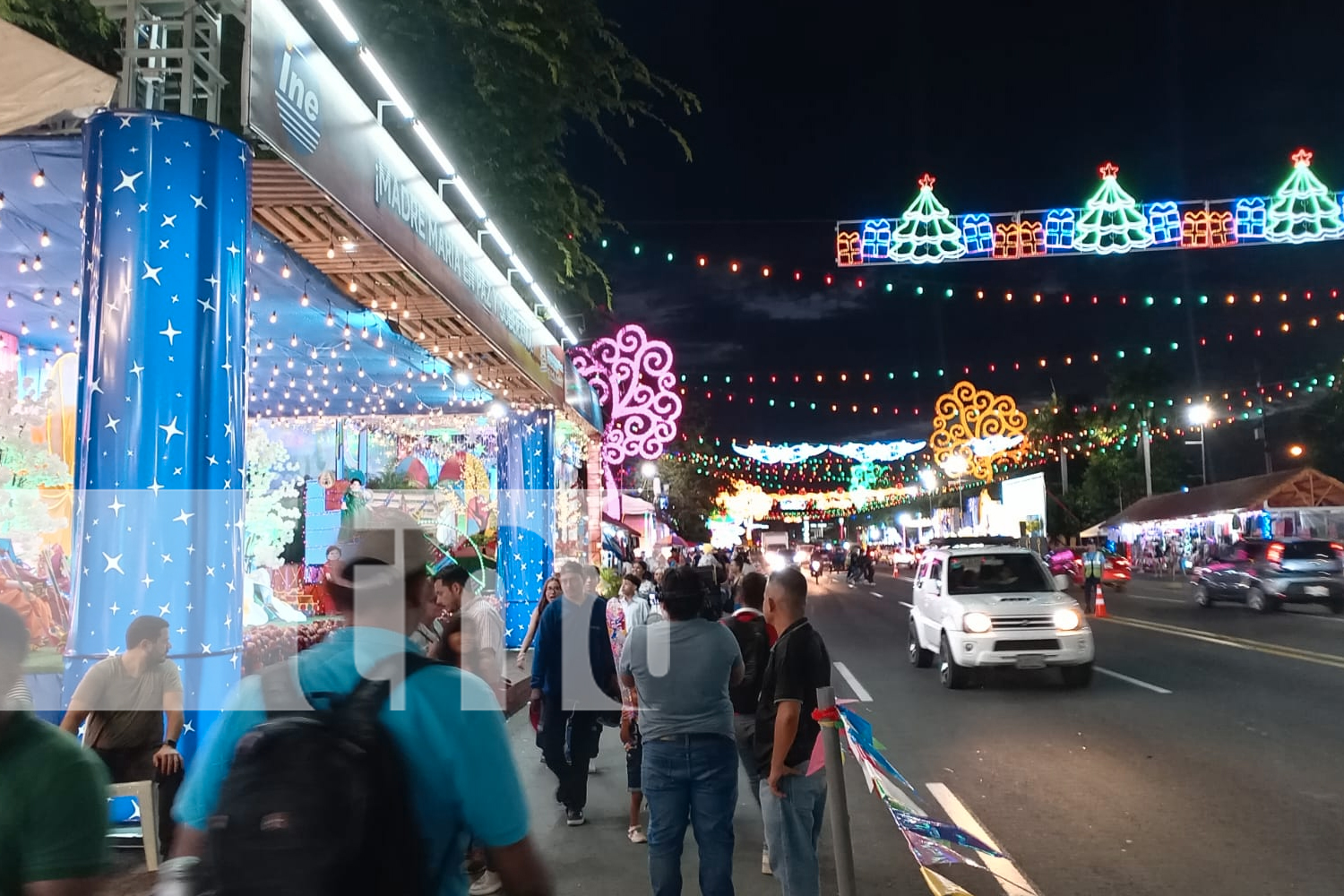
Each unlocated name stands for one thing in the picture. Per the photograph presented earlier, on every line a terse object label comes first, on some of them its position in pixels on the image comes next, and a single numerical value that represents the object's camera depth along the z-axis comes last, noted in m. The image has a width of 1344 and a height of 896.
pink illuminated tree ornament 20.83
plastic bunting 4.45
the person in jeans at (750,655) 5.48
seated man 5.74
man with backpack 1.84
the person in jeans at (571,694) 7.36
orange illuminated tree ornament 31.30
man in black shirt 4.66
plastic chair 5.80
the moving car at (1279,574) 22.92
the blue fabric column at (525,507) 17.17
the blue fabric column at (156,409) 6.00
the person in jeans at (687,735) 4.71
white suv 12.84
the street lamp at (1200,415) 42.41
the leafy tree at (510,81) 12.04
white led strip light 7.25
